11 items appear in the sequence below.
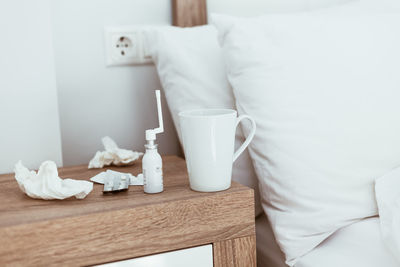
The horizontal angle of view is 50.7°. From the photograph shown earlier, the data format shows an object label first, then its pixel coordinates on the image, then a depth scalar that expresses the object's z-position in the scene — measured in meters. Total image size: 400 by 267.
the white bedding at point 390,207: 0.71
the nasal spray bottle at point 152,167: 0.74
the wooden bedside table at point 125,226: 0.63
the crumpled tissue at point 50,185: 0.72
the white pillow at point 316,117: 0.82
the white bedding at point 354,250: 0.74
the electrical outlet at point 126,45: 1.18
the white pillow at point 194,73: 0.99
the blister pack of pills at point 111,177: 0.83
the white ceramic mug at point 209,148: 0.73
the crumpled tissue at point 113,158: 0.97
